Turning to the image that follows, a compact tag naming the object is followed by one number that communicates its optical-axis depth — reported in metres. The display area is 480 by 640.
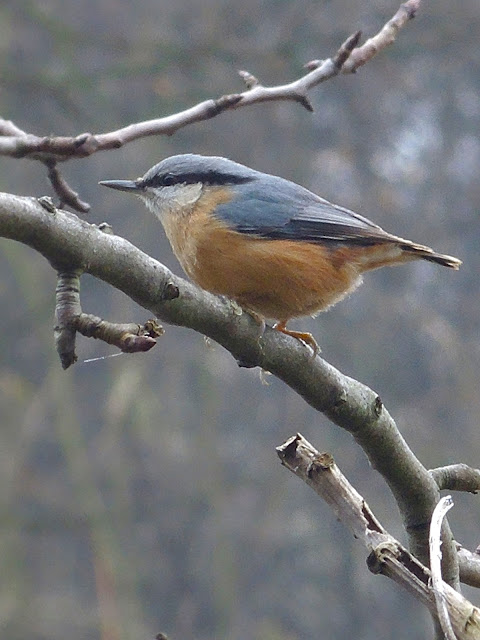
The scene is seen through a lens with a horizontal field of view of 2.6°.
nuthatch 3.81
